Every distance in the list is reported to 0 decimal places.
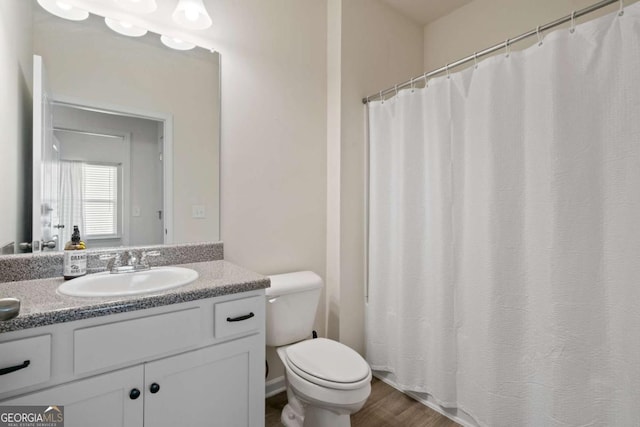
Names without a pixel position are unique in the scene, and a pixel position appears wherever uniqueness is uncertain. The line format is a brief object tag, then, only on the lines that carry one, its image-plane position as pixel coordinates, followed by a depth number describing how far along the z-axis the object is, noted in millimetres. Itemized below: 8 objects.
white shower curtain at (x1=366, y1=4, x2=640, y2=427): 1121
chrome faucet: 1343
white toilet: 1317
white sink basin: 1150
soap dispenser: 1233
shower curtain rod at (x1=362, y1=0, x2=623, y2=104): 1151
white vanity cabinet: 893
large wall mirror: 1259
